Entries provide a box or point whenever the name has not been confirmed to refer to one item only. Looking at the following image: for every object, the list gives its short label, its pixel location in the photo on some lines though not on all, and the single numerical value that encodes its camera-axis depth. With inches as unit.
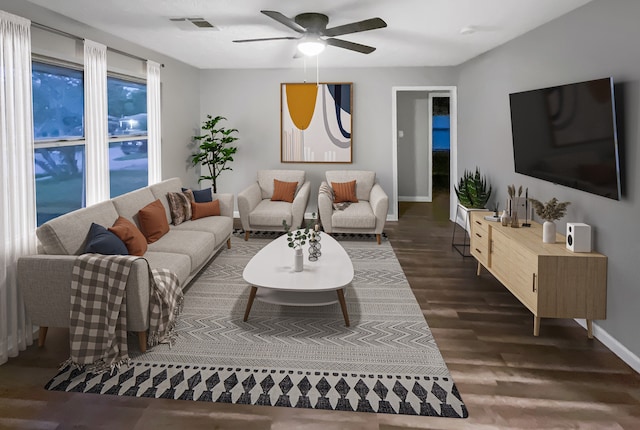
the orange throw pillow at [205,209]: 219.8
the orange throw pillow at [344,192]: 271.7
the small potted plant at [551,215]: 145.4
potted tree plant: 282.7
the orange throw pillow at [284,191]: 272.1
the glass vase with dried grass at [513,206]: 171.8
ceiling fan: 142.9
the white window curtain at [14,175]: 125.4
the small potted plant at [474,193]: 222.4
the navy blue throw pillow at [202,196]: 226.8
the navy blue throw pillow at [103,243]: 134.6
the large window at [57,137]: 162.2
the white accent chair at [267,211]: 245.4
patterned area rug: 106.8
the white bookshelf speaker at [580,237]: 133.8
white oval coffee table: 142.8
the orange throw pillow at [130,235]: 150.9
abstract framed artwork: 295.3
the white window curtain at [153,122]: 226.2
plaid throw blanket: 120.0
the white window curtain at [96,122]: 170.9
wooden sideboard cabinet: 131.8
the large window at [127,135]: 207.8
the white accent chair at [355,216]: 242.4
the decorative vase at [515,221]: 171.2
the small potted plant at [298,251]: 155.1
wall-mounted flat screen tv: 125.3
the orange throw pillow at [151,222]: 179.6
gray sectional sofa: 123.0
